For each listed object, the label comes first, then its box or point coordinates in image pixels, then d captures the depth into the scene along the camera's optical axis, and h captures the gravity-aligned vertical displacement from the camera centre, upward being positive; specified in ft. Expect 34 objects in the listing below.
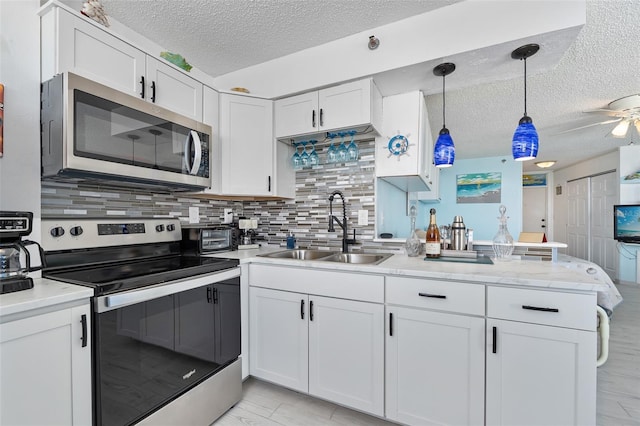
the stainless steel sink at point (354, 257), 6.79 -1.13
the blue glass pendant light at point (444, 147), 6.07 +1.43
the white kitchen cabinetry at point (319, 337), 5.09 -2.49
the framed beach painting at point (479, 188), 19.15 +1.72
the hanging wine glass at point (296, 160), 7.80 +1.48
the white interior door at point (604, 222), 17.24 -0.70
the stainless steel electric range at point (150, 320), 3.71 -1.71
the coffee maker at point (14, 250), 3.41 -0.47
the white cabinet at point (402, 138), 6.92 +1.88
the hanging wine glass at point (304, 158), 7.68 +1.50
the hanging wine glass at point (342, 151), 7.18 +1.58
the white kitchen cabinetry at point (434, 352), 4.39 -2.33
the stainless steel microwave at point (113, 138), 4.15 +1.30
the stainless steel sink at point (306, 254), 7.26 -1.10
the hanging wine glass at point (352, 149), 7.10 +1.61
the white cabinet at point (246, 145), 7.09 +1.76
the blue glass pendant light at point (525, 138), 5.15 +1.37
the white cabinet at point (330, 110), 6.35 +2.51
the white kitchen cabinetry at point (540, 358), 3.83 -2.11
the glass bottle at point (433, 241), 5.80 -0.61
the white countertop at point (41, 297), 2.92 -0.96
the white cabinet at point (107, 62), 4.30 +2.68
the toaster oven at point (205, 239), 6.59 -0.66
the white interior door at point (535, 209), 24.25 +0.26
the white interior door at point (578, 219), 19.94 -0.52
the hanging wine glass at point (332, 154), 7.29 +1.55
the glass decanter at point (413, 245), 6.35 -0.75
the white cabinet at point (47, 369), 2.90 -1.77
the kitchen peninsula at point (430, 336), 3.95 -2.11
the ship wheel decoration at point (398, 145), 6.98 +1.70
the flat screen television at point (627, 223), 15.39 -0.62
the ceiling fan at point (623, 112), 9.56 +3.67
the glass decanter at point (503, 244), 5.79 -0.67
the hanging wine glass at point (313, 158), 7.62 +1.48
